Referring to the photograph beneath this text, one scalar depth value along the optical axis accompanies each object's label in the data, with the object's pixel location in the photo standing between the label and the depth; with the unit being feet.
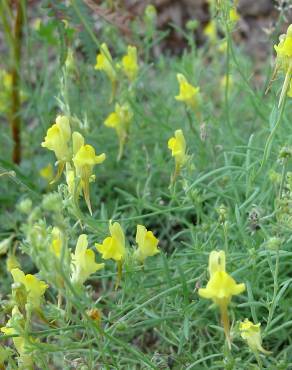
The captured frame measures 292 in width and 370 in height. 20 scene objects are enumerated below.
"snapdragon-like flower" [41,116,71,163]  1.14
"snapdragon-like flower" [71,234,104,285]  1.04
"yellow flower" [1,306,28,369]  1.03
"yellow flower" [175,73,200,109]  1.35
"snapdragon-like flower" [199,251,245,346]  0.98
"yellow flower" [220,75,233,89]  1.72
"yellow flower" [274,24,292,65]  1.11
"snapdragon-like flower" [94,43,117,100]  1.41
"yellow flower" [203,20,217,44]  1.80
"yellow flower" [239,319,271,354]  1.02
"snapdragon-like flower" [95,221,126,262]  1.06
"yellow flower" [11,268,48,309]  1.07
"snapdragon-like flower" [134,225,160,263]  1.09
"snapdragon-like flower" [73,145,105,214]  1.11
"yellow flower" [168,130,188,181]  1.18
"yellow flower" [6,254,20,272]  1.21
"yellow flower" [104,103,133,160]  1.39
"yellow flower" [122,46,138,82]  1.41
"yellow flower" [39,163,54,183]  1.50
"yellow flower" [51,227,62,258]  1.04
